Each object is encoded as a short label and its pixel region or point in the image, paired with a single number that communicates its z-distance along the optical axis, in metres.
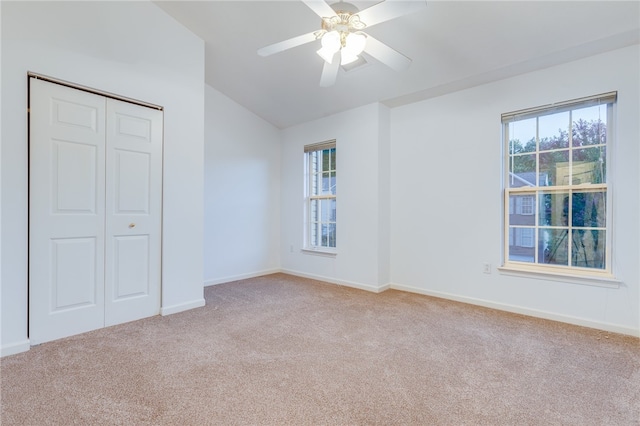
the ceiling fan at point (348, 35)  1.87
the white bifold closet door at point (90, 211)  2.35
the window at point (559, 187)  2.77
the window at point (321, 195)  4.62
